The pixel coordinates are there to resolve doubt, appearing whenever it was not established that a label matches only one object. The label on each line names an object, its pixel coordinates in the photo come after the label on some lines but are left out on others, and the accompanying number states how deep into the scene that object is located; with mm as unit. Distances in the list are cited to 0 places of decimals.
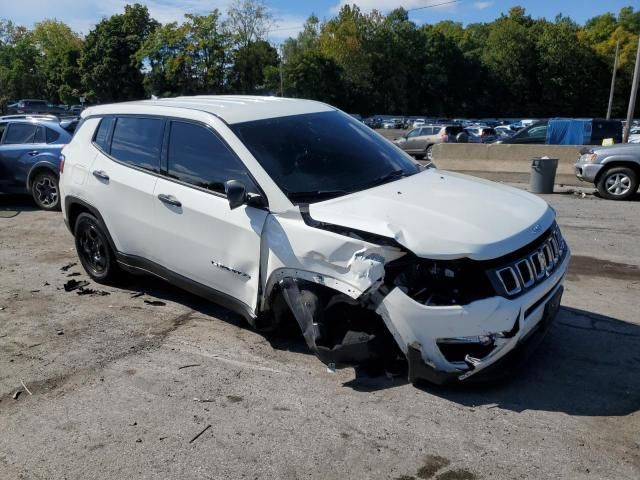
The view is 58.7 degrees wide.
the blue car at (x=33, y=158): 10164
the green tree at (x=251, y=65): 61156
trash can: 12359
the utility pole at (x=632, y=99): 17109
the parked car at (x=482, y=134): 29162
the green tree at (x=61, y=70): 69812
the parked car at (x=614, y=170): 11273
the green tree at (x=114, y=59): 64312
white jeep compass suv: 3307
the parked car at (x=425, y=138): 25109
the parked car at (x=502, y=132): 35169
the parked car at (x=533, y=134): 19442
